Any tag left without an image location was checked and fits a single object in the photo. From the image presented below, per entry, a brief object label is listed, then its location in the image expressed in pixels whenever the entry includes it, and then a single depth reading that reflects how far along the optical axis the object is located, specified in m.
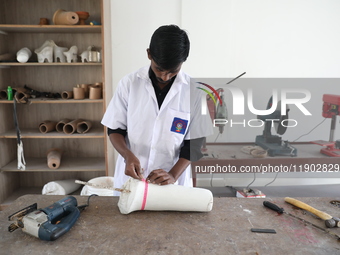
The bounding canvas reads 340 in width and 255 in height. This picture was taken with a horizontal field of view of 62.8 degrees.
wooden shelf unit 2.84
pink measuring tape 1.20
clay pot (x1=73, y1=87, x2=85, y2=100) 2.73
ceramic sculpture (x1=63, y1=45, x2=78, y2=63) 2.71
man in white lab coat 1.55
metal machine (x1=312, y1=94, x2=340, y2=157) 2.37
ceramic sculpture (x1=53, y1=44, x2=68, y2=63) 2.73
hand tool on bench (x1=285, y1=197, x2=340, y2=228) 1.14
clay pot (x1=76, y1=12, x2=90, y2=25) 2.64
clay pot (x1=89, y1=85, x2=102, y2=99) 2.73
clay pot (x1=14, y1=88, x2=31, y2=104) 2.66
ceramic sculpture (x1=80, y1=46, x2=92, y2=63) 2.69
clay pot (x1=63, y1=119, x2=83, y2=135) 2.78
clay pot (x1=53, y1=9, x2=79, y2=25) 2.59
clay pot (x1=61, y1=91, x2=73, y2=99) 2.77
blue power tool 1.01
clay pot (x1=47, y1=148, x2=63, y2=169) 2.75
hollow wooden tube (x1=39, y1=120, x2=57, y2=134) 2.79
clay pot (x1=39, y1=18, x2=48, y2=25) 2.67
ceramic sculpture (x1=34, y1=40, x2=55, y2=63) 2.68
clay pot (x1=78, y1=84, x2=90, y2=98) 2.81
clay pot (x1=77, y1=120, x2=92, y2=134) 2.83
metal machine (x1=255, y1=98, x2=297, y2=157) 2.39
